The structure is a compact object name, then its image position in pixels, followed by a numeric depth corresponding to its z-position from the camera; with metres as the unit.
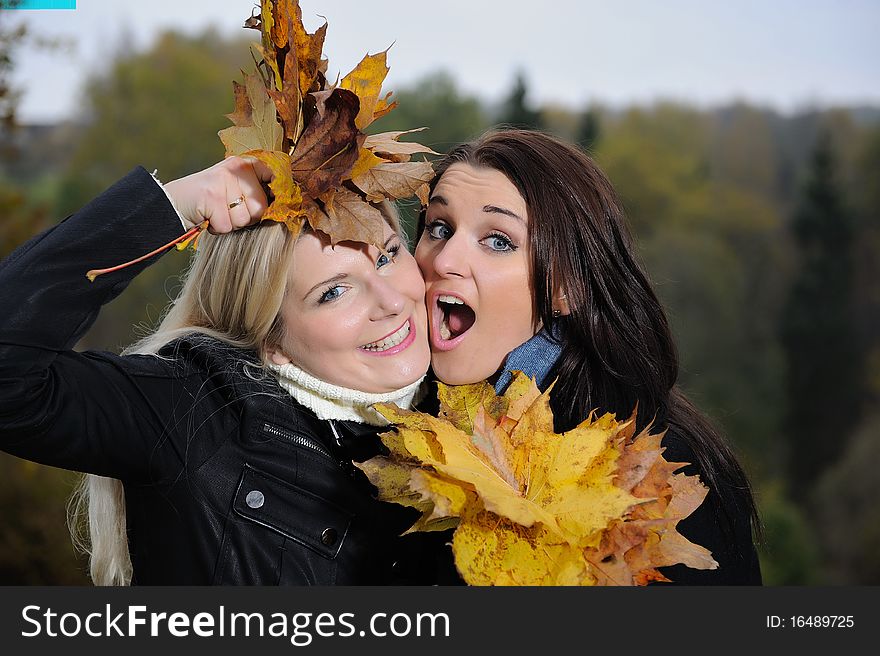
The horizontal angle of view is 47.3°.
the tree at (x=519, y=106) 30.44
